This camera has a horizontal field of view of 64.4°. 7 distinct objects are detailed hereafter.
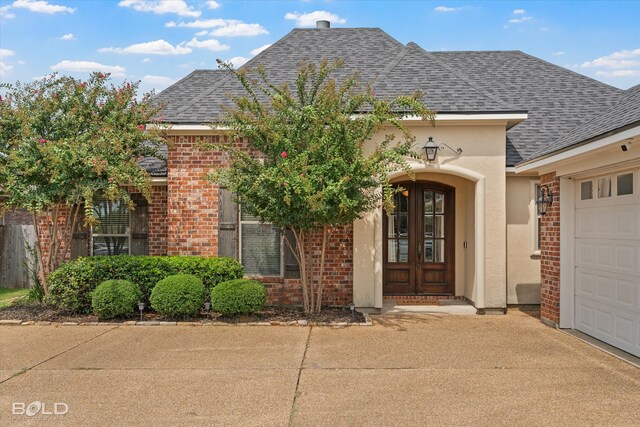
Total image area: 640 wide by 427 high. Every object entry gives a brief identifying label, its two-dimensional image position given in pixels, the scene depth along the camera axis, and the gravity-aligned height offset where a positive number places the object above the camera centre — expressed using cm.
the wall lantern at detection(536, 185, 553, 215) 834 +35
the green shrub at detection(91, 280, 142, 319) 819 -128
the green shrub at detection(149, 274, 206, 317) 822 -123
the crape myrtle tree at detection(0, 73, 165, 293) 845 +131
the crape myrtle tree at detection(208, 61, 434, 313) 771 +101
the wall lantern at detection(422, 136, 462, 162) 903 +128
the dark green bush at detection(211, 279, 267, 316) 830 -127
